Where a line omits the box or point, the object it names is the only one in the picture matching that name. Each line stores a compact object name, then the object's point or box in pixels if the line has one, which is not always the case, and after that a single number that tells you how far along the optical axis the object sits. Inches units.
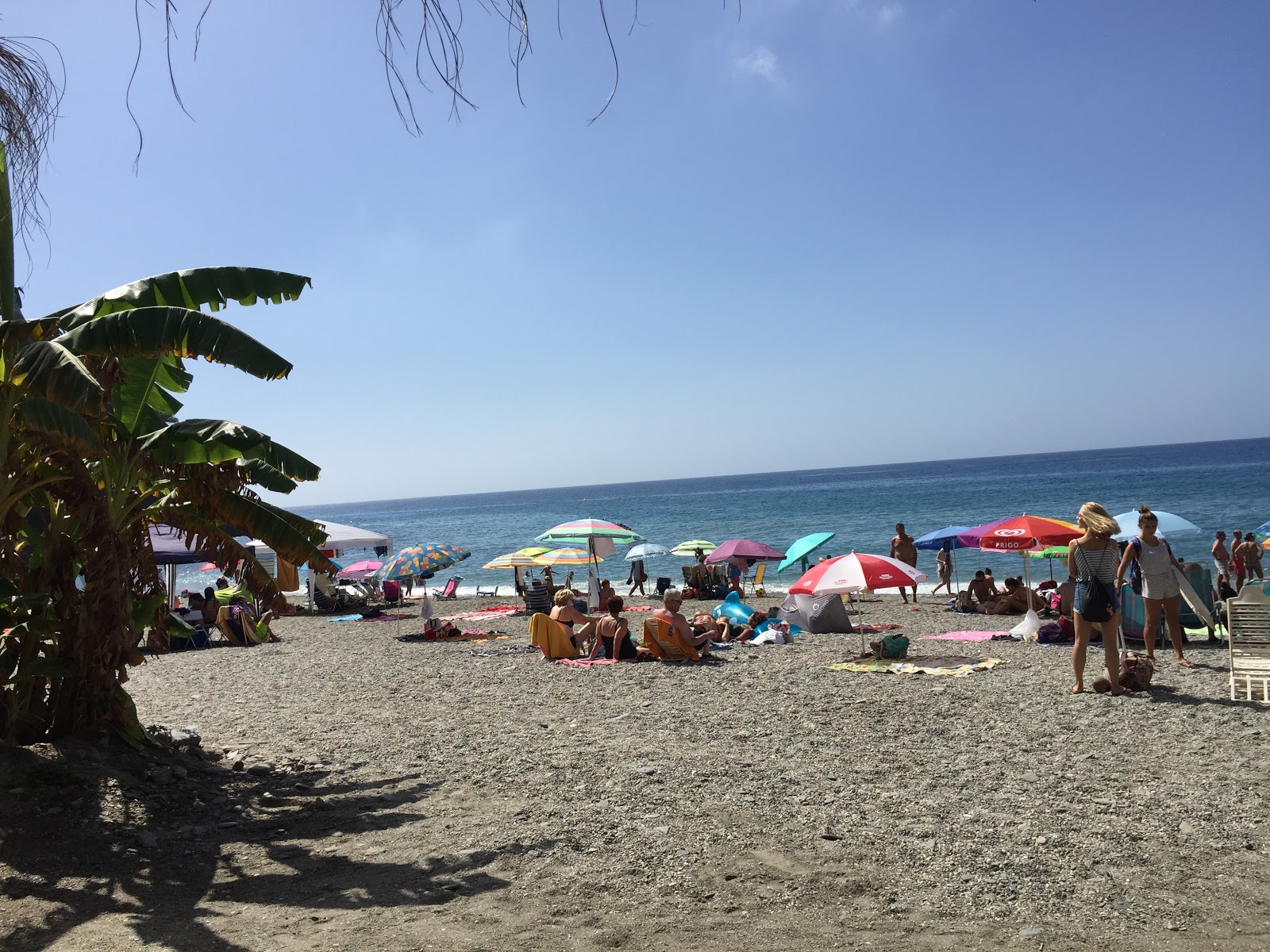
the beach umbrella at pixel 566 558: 792.3
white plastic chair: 344.5
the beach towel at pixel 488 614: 795.5
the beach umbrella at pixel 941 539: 727.5
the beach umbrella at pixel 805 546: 749.3
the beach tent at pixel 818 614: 606.2
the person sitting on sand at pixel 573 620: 529.7
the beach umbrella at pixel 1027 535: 546.0
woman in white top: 356.5
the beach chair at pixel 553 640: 507.5
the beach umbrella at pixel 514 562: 808.1
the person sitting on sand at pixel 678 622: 480.1
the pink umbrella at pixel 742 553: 906.7
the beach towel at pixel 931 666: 421.4
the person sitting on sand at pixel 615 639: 493.0
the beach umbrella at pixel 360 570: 1016.2
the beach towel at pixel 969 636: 545.6
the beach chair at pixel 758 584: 949.2
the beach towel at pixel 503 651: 556.1
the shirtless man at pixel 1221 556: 819.4
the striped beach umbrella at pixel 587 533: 816.9
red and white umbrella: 470.6
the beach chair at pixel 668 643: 478.9
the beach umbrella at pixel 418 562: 695.7
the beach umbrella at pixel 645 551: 1030.6
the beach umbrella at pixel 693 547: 1010.1
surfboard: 436.5
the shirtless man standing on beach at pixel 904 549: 812.6
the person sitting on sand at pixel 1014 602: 651.5
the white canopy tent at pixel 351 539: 872.9
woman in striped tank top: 327.0
